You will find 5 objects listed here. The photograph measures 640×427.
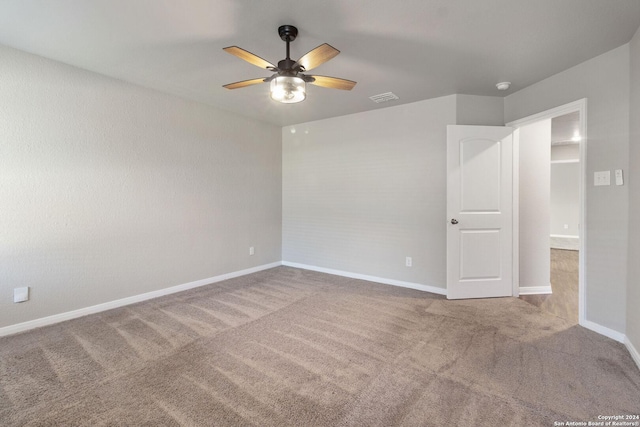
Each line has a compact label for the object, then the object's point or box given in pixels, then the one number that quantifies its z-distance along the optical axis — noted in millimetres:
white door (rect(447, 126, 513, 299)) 3527
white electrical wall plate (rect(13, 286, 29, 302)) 2637
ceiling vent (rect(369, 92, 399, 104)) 3631
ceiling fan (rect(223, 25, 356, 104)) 2053
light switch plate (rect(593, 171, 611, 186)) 2554
